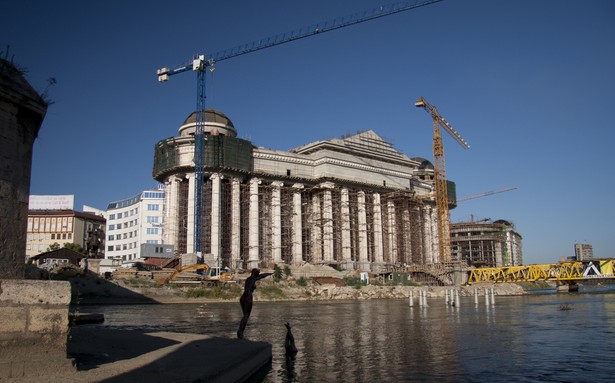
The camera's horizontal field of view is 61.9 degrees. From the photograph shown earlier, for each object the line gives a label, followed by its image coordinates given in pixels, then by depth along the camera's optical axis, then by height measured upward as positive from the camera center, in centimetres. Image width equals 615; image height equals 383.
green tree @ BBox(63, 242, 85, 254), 10900 +689
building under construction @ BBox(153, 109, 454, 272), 8475 +1391
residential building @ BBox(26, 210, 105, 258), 12712 +1257
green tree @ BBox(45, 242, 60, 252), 11224 +737
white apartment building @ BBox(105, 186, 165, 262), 11819 +1303
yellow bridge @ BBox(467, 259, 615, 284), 8212 +16
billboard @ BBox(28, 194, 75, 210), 13788 +2077
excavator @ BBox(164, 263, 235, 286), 6123 +21
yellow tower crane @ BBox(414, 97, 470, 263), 11181 +1895
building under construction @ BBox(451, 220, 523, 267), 18550 +1177
